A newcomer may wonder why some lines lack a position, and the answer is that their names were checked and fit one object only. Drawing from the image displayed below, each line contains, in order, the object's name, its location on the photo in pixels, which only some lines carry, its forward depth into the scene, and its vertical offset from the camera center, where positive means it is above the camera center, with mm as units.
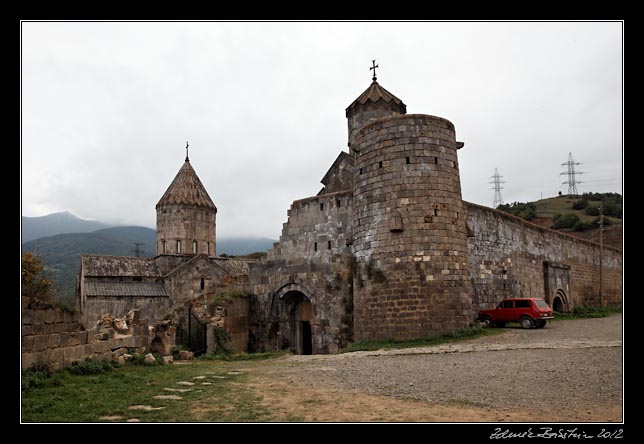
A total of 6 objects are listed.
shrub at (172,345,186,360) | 16280 -3180
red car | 20172 -2622
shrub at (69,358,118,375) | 10664 -2428
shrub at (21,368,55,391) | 8875 -2237
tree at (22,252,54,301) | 34206 -1568
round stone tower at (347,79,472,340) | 17531 +484
